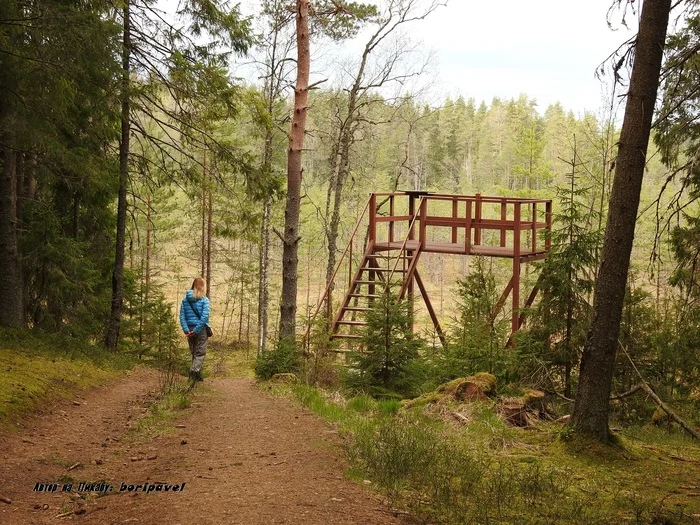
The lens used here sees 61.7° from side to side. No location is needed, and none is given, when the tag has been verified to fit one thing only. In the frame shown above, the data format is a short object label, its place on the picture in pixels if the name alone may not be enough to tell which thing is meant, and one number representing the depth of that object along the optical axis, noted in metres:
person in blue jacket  9.20
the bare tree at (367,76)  20.80
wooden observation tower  12.14
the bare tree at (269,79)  21.86
